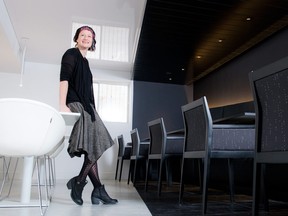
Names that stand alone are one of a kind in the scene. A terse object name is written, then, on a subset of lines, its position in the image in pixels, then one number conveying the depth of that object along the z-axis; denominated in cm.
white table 252
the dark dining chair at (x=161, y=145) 318
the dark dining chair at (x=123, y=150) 602
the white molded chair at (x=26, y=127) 200
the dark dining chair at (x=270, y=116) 133
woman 245
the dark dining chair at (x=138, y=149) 455
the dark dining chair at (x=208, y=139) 215
